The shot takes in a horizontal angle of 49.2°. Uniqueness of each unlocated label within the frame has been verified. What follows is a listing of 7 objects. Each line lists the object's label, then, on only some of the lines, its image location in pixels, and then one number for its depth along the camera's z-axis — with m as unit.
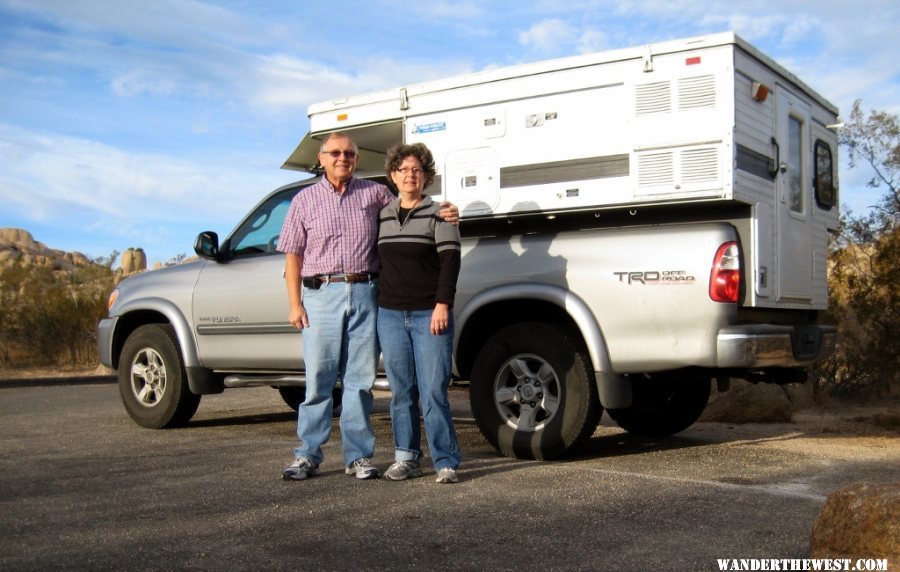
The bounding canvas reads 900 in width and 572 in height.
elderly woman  5.71
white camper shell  6.34
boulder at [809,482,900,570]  3.19
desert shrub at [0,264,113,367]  21.34
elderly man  5.86
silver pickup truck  5.95
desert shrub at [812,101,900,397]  11.29
